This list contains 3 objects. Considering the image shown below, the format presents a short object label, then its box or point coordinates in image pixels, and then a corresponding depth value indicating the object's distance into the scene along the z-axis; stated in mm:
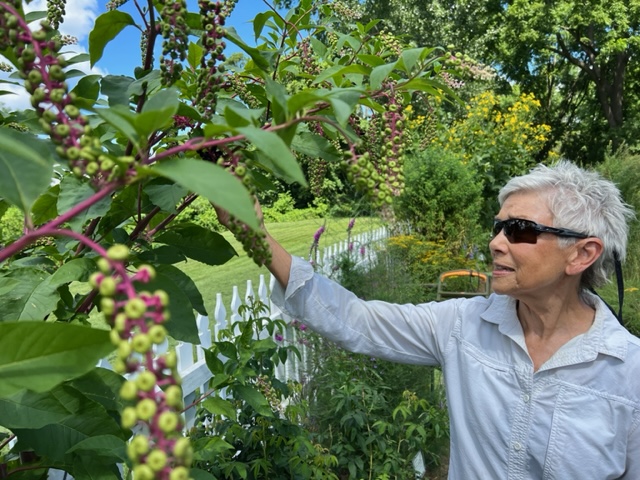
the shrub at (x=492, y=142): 9680
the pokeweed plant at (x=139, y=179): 428
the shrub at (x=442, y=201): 7508
